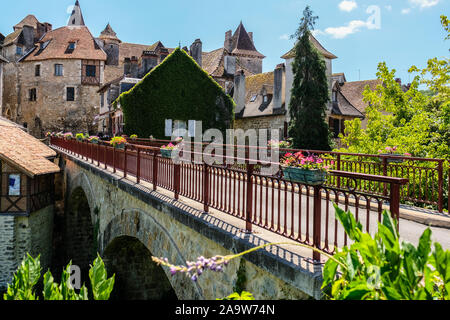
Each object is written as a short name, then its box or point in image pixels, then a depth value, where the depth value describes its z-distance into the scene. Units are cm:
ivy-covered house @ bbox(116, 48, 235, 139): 2797
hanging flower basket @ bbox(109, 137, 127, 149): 1342
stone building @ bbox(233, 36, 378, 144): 2912
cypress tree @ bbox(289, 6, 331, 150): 2489
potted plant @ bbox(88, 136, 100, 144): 1601
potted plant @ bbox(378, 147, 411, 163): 866
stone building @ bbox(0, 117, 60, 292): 1797
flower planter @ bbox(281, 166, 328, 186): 443
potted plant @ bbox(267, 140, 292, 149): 1248
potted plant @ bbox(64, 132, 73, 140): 2272
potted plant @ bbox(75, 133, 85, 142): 1955
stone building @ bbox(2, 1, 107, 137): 4431
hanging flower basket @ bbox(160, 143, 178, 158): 919
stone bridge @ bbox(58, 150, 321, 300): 385
